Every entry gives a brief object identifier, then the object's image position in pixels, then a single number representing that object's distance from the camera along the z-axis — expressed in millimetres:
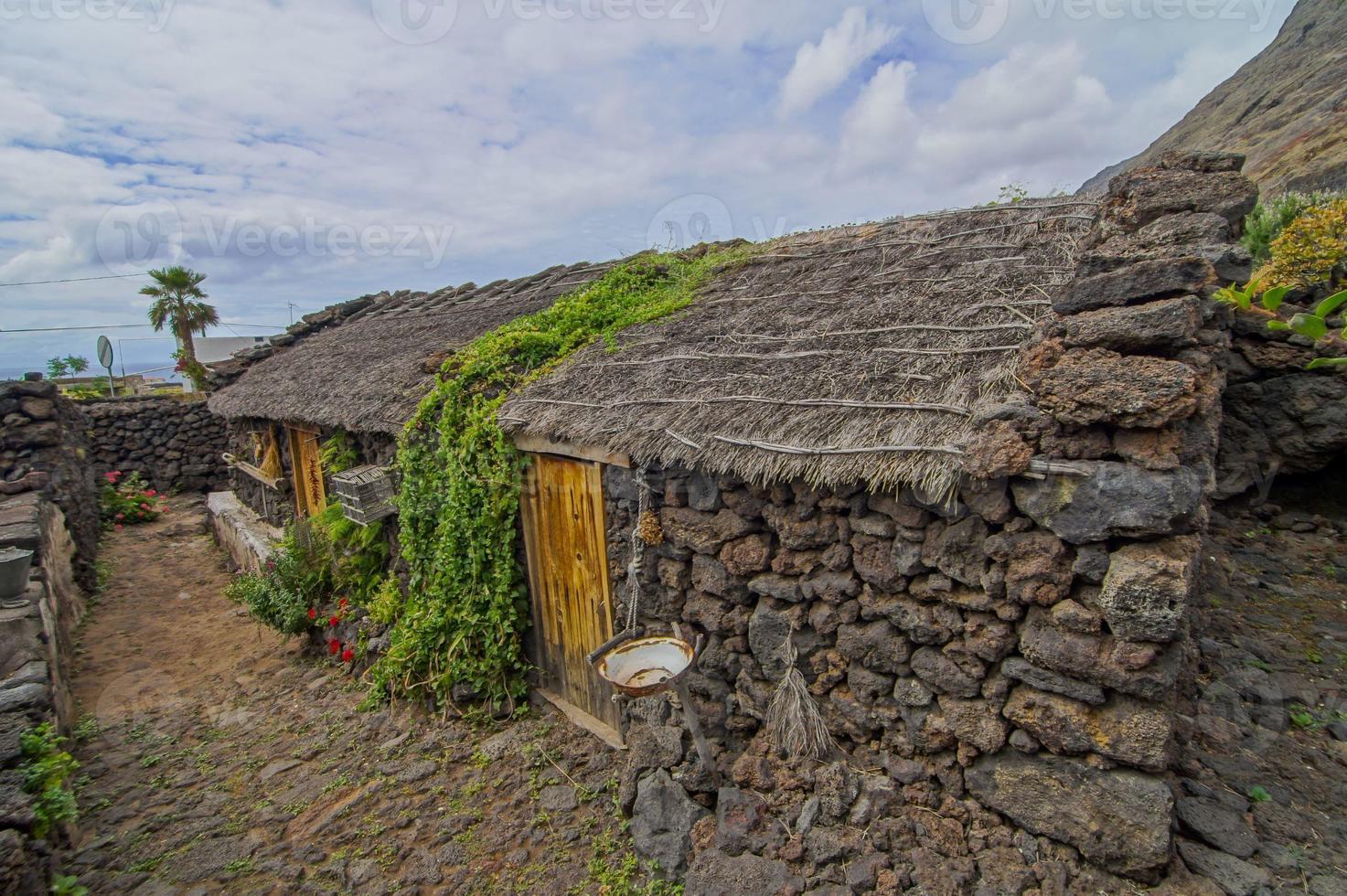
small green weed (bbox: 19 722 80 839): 3535
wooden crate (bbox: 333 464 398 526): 6078
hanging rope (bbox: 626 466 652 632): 4141
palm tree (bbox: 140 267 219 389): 20469
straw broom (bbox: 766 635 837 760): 3385
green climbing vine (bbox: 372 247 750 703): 5199
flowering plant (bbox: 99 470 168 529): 12016
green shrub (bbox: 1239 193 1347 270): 5965
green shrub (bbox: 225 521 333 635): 6652
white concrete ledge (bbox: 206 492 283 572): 8500
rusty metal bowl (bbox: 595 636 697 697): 3369
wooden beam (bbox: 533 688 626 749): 4691
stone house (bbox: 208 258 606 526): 6840
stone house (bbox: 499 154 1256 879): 2480
